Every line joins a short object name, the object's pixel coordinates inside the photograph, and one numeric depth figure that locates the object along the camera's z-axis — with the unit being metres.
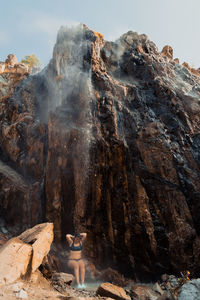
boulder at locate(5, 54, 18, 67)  24.24
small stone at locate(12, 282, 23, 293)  3.78
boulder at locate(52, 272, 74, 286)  6.15
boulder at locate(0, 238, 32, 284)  4.09
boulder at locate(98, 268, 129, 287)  8.38
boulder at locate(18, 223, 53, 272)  5.18
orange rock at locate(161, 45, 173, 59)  19.66
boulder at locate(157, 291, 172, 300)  3.81
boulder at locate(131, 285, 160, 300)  6.89
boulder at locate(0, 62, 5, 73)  21.16
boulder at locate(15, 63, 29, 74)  20.00
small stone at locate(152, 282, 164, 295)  7.60
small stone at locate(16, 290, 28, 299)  3.60
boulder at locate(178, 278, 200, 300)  3.58
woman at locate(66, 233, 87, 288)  7.29
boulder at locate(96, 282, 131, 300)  5.36
